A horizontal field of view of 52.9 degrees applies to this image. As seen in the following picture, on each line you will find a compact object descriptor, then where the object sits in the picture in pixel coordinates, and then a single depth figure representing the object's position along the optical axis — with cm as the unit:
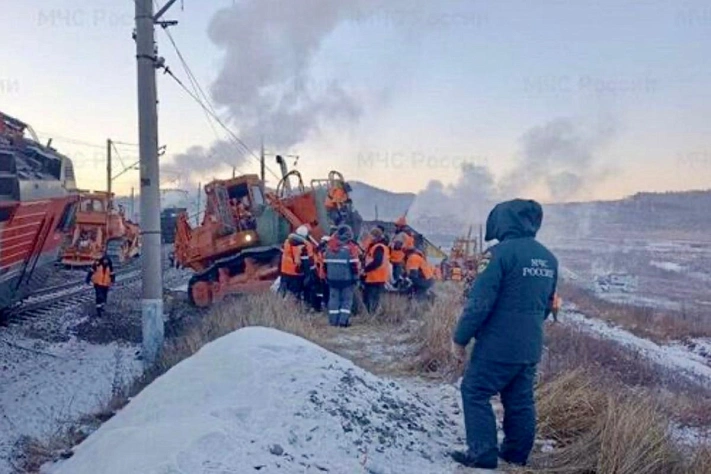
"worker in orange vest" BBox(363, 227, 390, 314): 1082
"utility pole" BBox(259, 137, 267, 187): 2795
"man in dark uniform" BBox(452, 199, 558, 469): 415
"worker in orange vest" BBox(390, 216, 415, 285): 1267
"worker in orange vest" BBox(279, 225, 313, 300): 1112
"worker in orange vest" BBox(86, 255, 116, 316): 1409
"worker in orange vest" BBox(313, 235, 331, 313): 1134
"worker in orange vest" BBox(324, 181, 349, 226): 1438
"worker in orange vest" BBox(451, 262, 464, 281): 2592
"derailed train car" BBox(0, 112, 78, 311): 1029
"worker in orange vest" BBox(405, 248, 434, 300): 1224
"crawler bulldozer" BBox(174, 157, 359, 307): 1412
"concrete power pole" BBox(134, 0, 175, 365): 938
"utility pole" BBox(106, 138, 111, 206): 3767
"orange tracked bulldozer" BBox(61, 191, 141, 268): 2531
